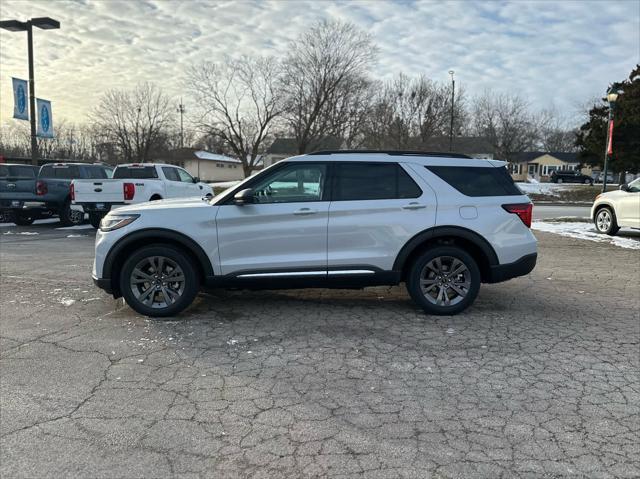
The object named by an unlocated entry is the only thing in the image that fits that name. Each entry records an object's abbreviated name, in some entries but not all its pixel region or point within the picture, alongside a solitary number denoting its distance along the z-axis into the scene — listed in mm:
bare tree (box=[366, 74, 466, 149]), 42969
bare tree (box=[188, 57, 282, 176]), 35906
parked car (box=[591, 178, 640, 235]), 12273
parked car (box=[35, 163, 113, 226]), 14078
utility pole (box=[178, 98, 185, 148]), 44819
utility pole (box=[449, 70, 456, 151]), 42438
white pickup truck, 12461
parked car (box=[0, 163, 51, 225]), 13898
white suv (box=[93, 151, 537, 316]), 5348
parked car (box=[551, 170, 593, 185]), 52250
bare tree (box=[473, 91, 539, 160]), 63562
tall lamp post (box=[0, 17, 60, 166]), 16234
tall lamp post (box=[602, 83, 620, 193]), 18438
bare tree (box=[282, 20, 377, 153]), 34531
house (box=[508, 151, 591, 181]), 75312
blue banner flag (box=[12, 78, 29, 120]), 16734
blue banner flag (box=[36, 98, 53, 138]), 17562
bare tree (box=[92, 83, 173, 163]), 48156
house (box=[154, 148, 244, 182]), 61672
